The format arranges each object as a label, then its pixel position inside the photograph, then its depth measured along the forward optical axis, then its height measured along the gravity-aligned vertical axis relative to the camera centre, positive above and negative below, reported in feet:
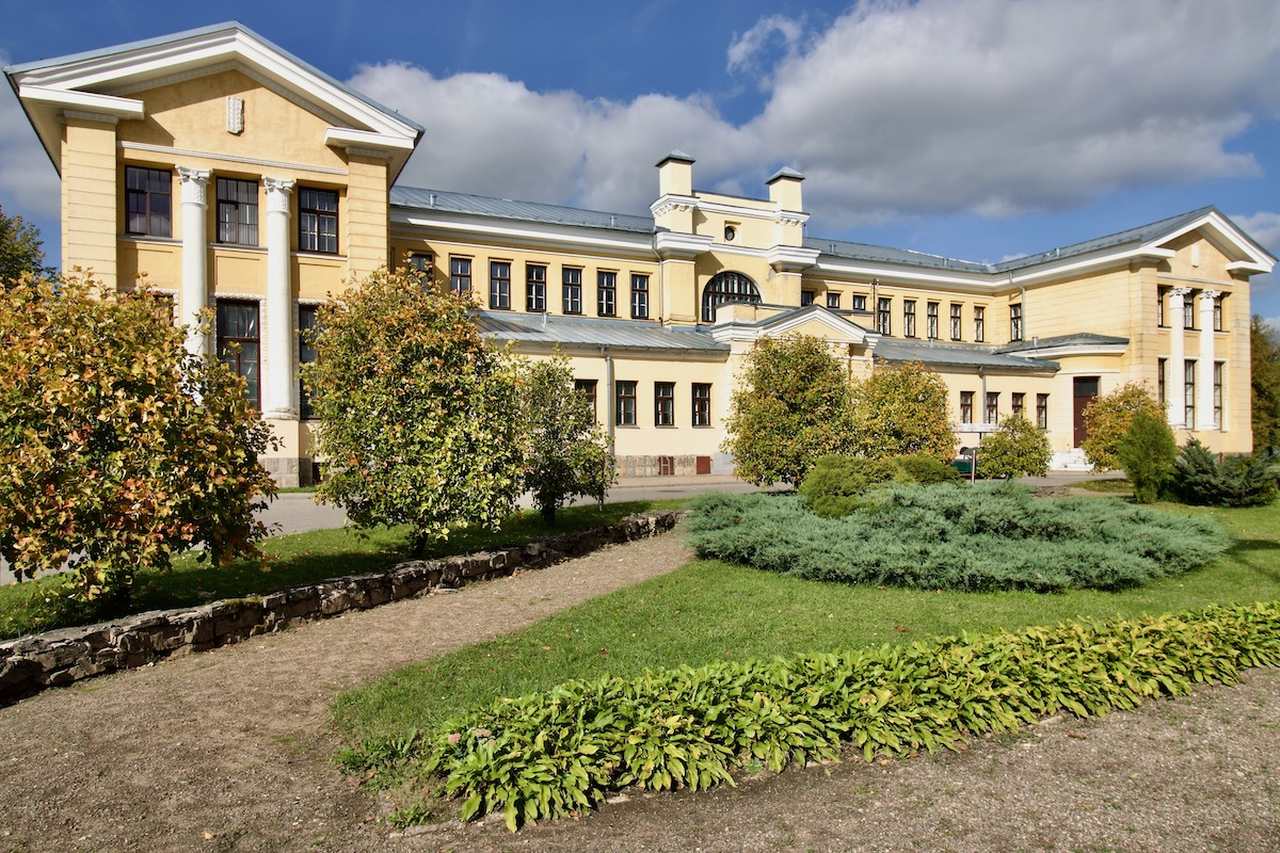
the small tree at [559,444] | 51.31 -0.98
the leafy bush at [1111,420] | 87.51 +0.27
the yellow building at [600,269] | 83.15 +22.42
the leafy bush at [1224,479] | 67.21 -4.61
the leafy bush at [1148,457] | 71.05 -2.95
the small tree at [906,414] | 70.28 +0.88
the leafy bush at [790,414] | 62.95 +0.84
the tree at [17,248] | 114.83 +25.92
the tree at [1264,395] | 178.28 +5.62
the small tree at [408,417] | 37.24 +0.52
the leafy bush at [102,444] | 25.20 -0.38
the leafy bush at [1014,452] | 77.20 -2.66
